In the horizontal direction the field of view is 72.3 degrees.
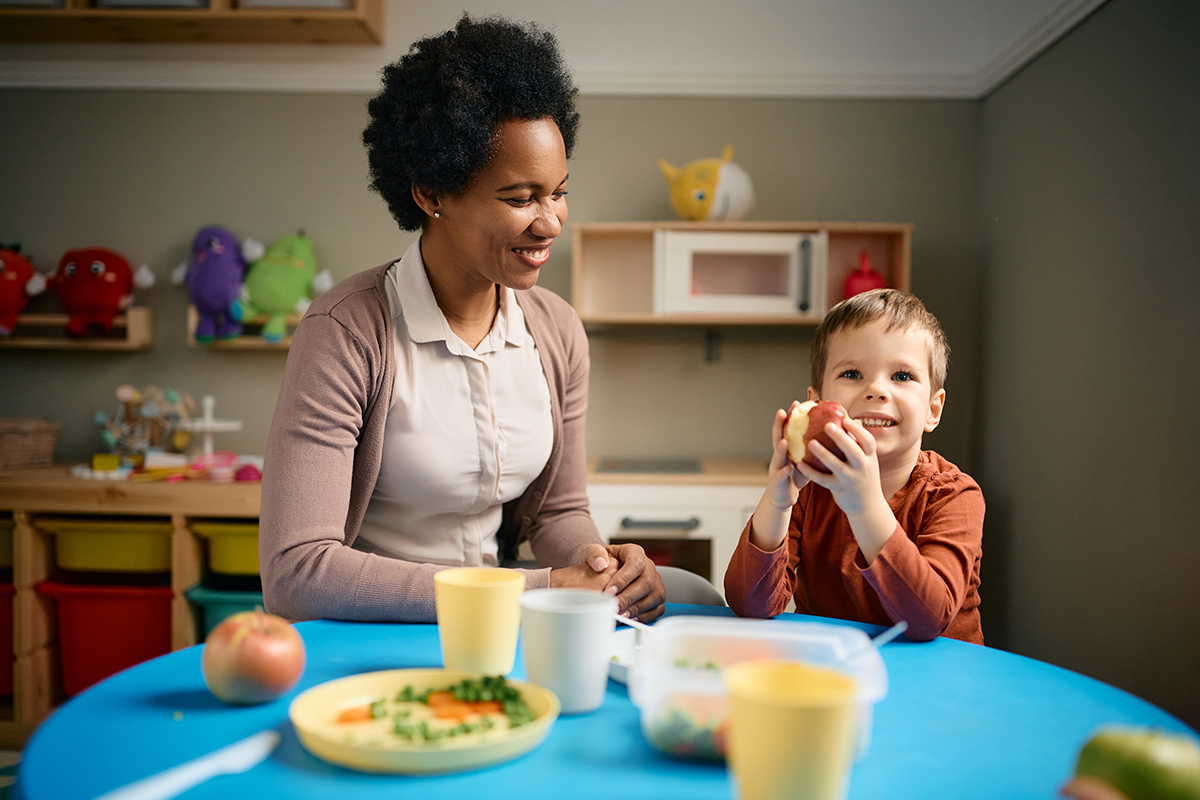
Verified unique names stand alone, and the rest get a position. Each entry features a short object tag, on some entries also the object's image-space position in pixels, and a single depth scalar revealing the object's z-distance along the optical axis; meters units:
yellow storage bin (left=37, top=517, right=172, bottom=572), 2.57
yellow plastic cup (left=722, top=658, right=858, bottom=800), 0.47
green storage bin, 2.52
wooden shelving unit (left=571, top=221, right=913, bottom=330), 2.77
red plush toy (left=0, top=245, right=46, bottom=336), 2.92
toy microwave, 2.76
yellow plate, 0.58
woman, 1.09
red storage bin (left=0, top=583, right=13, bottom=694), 2.57
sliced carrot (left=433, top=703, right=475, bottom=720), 0.66
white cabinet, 2.59
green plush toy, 2.92
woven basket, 2.75
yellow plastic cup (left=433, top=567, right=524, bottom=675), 0.76
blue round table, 0.58
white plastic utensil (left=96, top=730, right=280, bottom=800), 0.52
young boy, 0.96
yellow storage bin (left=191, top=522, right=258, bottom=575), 2.56
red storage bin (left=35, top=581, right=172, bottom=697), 2.57
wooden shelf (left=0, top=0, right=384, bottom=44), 2.76
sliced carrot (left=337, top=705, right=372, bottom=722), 0.66
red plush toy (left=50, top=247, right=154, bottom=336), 2.94
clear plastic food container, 0.60
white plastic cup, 0.68
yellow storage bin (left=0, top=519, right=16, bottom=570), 2.56
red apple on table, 0.69
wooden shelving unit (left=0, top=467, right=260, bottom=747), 2.53
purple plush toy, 2.94
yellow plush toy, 2.79
